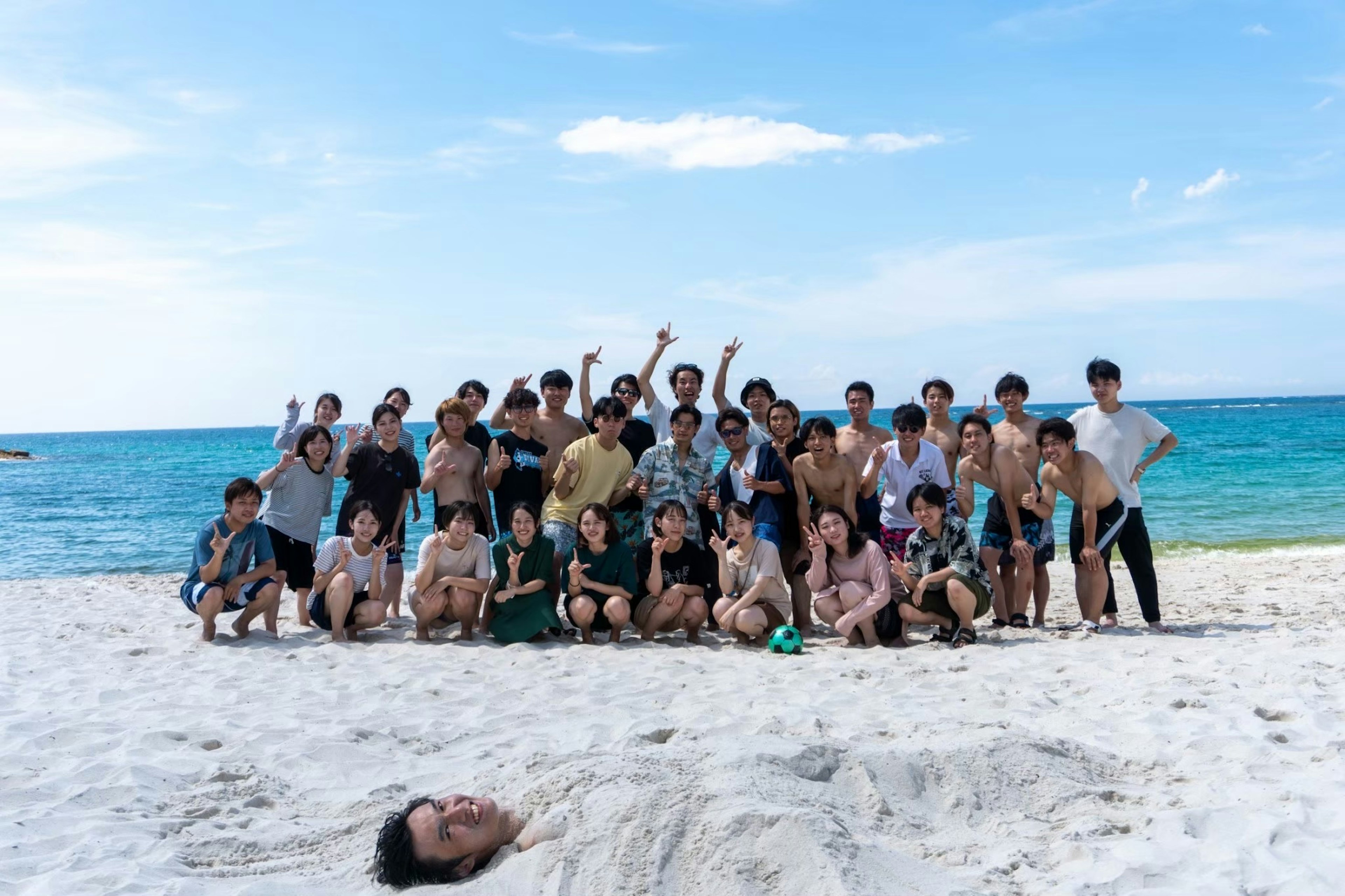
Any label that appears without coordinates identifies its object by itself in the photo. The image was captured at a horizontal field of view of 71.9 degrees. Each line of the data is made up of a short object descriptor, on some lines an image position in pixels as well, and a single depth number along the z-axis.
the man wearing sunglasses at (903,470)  6.64
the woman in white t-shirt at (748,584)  6.40
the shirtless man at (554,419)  7.40
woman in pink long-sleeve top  6.31
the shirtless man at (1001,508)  6.68
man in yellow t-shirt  6.88
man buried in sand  3.07
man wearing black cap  7.17
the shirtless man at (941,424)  7.18
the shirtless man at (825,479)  6.74
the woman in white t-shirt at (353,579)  6.74
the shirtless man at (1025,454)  6.93
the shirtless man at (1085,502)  6.50
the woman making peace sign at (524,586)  6.53
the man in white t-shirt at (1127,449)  6.57
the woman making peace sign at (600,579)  6.50
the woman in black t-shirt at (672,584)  6.55
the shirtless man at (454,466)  7.23
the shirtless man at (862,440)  6.98
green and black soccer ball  6.17
